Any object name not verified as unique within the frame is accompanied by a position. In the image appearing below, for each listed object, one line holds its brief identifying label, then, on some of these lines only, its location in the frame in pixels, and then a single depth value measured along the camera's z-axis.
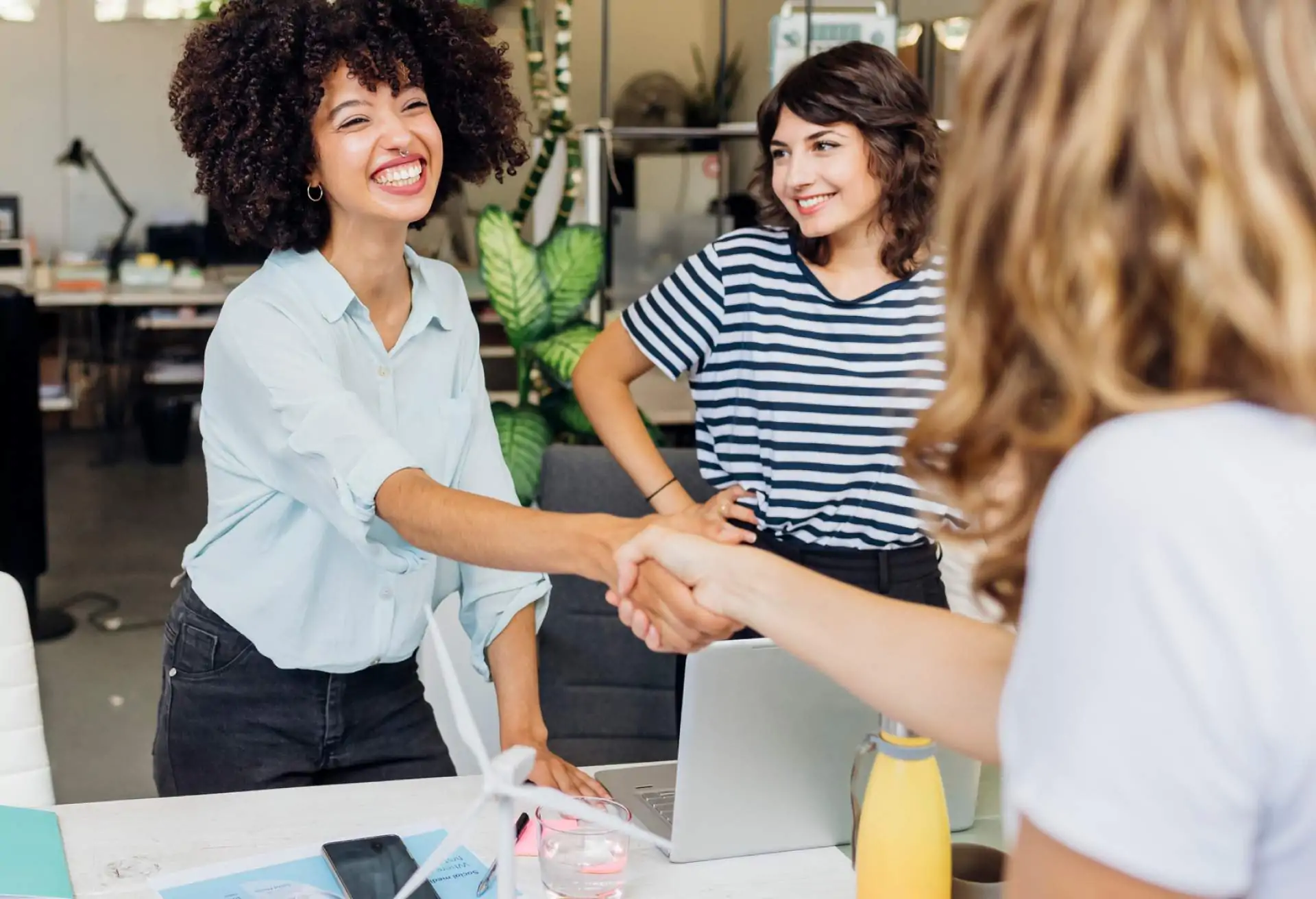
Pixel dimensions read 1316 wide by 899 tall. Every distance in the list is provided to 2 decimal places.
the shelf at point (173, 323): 4.72
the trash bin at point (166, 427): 4.80
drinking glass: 1.29
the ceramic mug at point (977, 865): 1.25
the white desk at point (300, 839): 1.34
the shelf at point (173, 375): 4.76
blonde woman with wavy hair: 0.59
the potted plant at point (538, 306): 2.90
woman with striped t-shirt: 2.10
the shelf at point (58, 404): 4.65
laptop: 1.32
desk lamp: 4.66
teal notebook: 1.27
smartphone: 1.28
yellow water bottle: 1.16
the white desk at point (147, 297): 4.67
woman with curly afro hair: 1.64
